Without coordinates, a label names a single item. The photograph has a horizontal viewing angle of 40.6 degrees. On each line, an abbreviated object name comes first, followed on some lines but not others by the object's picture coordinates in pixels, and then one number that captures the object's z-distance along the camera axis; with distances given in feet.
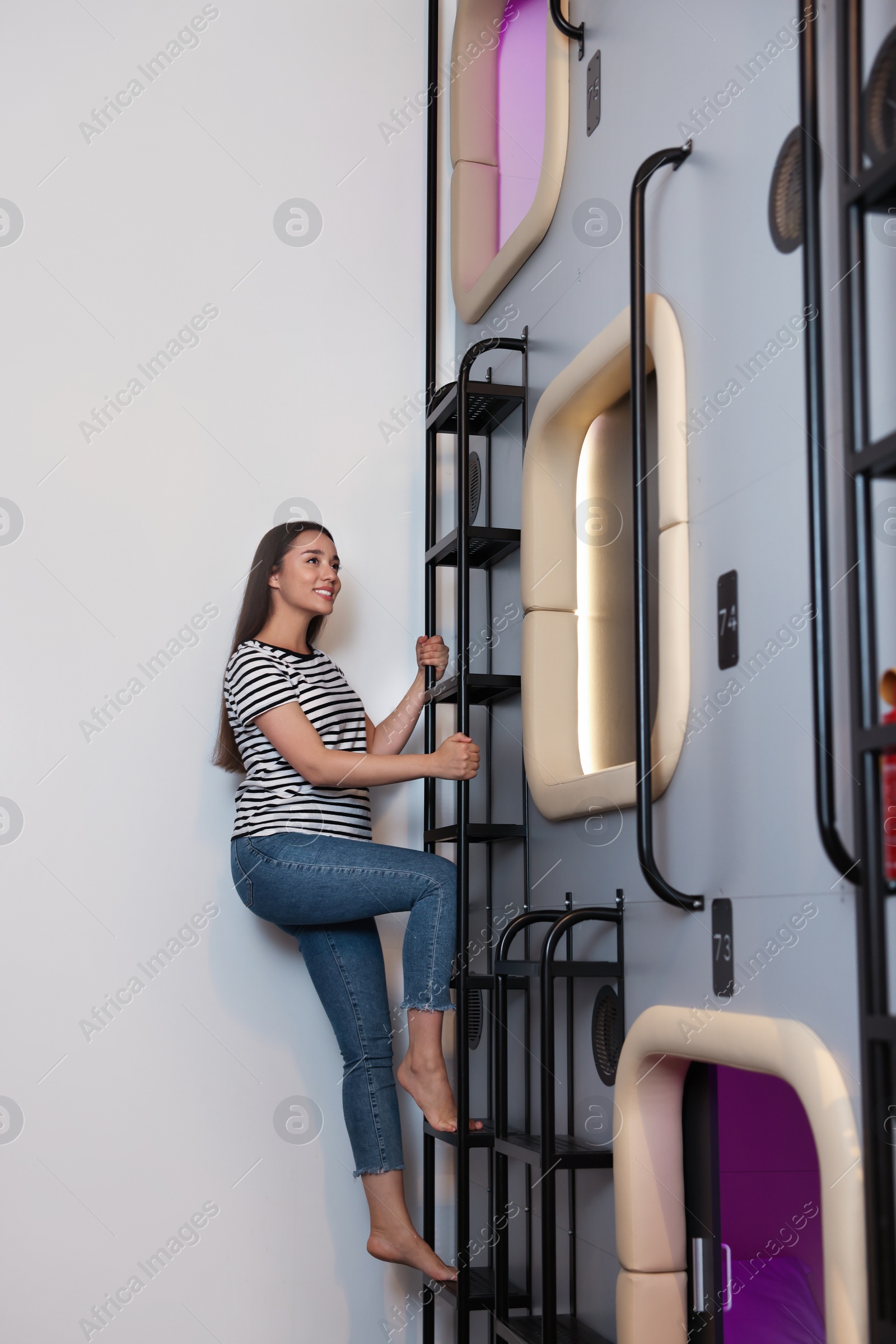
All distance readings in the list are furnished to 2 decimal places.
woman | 8.28
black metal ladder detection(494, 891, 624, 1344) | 6.66
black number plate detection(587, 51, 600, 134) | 8.41
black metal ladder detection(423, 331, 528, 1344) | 8.18
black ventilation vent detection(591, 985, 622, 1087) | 7.32
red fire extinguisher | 4.20
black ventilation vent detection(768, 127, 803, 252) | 5.67
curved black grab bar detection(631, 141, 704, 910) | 6.08
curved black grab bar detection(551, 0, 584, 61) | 8.73
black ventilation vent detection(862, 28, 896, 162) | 4.48
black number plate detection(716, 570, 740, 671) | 6.09
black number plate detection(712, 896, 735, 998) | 5.97
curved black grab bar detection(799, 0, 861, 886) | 4.51
